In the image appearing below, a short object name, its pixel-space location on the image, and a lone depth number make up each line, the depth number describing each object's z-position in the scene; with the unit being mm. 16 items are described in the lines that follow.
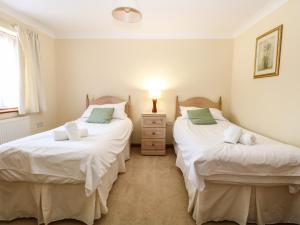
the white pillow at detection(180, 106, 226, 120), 3366
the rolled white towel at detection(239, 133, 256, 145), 1850
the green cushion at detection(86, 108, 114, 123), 3076
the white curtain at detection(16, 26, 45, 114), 2846
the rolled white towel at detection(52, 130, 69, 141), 1921
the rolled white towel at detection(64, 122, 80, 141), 1925
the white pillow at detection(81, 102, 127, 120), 3400
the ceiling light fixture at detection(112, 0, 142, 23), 1769
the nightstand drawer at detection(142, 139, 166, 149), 3502
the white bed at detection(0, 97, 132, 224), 1570
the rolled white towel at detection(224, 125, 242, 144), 1922
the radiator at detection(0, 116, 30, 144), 2560
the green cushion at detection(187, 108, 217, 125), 3109
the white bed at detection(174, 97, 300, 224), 1591
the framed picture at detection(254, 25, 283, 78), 2355
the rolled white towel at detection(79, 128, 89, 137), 2082
